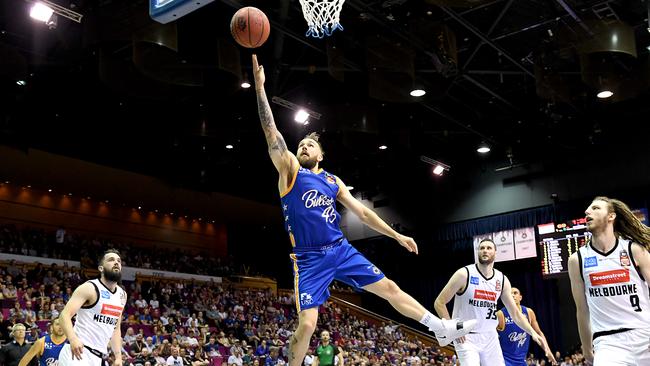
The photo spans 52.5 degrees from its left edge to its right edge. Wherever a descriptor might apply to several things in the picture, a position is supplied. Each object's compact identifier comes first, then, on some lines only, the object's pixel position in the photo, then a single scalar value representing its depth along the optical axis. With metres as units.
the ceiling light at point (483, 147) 25.12
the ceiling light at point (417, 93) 17.50
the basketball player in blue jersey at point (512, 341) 9.52
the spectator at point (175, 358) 15.61
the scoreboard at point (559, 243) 21.17
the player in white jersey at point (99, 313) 7.31
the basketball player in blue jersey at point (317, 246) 5.97
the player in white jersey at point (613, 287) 5.09
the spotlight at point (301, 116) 18.59
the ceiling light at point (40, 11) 13.50
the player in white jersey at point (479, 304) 7.70
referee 14.28
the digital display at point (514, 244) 26.02
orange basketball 6.64
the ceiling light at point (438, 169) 25.55
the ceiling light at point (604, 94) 18.55
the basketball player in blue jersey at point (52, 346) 9.51
